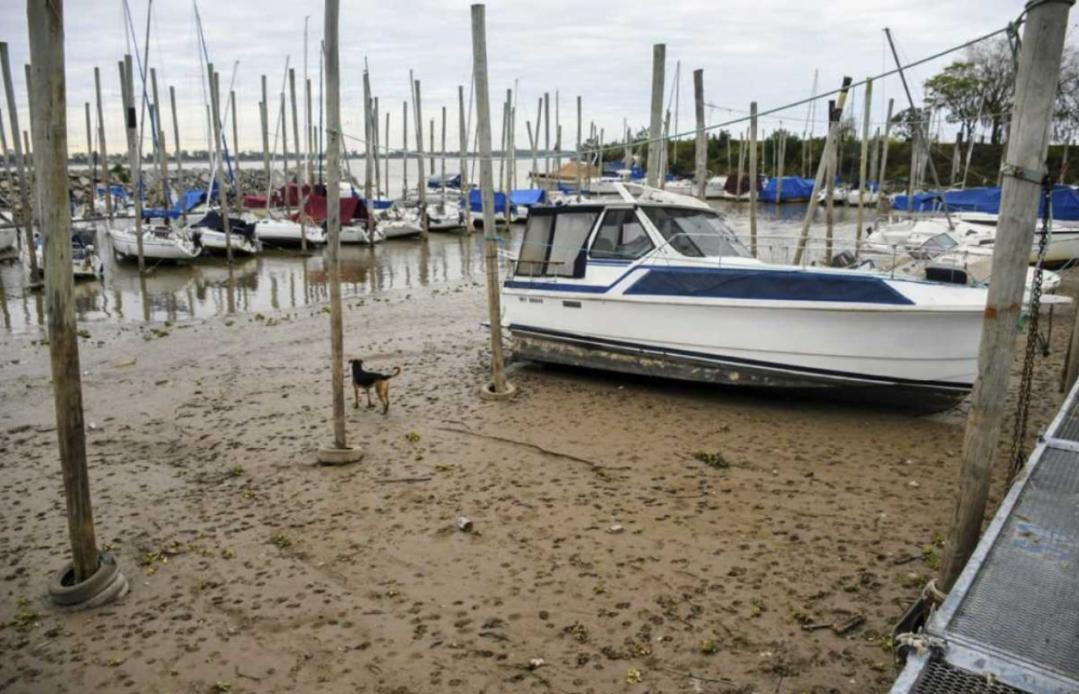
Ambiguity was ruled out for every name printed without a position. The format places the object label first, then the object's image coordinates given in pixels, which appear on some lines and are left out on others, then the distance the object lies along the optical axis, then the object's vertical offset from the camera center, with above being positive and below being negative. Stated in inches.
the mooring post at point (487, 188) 360.2 +7.5
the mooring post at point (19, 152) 797.9 +48.8
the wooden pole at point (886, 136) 1076.6 +113.6
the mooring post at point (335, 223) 277.9 -8.4
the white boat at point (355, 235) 1213.1 -54.5
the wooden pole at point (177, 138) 1257.6 +108.9
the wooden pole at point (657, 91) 489.7 +75.5
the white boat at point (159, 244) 976.3 -59.1
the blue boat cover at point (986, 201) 885.8 +11.2
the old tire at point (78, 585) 201.3 -105.2
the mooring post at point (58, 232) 180.7 -8.6
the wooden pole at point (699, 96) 617.9 +90.1
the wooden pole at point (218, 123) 1018.1 +106.7
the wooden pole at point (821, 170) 490.3 +26.7
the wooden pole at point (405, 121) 1483.8 +162.7
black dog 362.9 -87.9
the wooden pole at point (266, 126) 1283.2 +127.8
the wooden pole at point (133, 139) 778.8 +63.0
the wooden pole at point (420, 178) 1302.9 +42.1
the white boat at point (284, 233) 1178.6 -51.1
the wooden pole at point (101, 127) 1090.7 +104.5
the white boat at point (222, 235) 1075.3 -51.1
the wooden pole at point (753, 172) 644.1 +31.0
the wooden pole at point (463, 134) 1333.3 +124.7
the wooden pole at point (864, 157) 775.6 +54.2
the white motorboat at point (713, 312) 325.7 -50.6
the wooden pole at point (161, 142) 1072.3 +87.1
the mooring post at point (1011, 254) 144.6 -8.8
